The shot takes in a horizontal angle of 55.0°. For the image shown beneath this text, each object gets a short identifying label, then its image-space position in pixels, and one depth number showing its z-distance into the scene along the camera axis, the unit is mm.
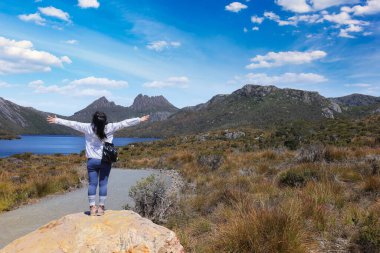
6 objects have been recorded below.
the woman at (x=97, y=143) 6254
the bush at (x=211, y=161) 18372
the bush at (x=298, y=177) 9867
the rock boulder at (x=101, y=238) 4539
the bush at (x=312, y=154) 13747
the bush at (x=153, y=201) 8438
